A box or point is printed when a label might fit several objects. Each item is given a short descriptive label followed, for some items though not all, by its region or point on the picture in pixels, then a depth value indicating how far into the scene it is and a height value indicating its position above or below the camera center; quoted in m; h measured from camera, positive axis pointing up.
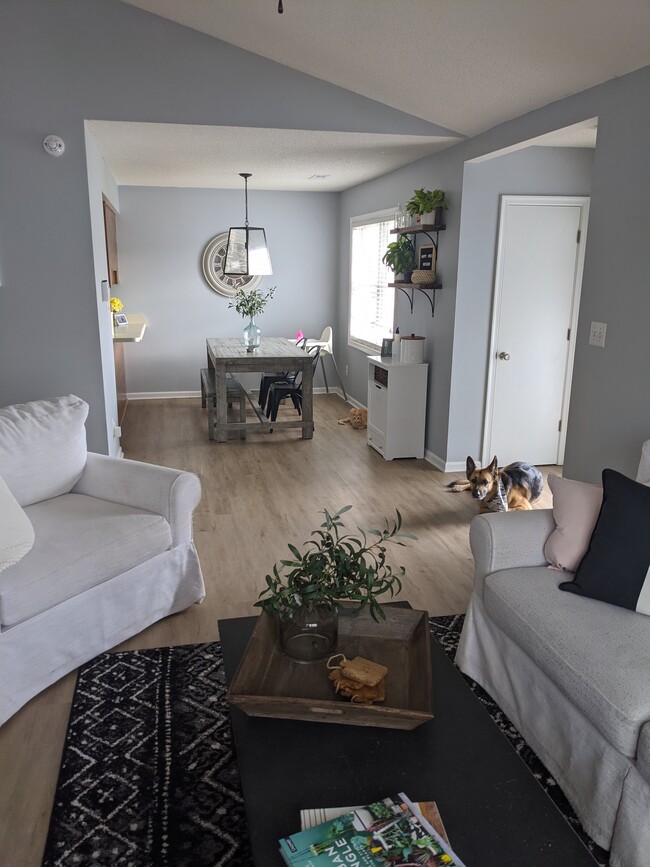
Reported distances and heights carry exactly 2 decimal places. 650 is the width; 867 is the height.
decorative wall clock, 7.79 -0.09
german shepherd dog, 4.04 -1.26
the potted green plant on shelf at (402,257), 5.39 +0.09
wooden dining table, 5.81 -0.85
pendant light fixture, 6.46 +0.12
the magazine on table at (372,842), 1.29 -1.09
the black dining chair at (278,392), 6.37 -1.15
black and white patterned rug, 1.79 -1.49
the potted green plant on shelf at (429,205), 4.90 +0.45
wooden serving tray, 1.68 -1.08
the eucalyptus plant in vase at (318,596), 1.84 -0.87
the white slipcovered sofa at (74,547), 2.30 -1.04
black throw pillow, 2.13 -0.88
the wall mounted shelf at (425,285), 4.94 -0.11
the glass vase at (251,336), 6.23 -0.63
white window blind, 6.73 -0.16
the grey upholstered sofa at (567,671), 1.73 -1.14
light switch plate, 3.26 -0.29
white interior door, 4.83 -0.38
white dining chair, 7.72 -0.85
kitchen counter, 6.13 -0.63
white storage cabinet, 5.32 -1.07
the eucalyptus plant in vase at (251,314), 6.24 -0.44
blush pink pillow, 2.38 -0.87
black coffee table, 1.37 -1.12
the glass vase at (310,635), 1.89 -1.01
